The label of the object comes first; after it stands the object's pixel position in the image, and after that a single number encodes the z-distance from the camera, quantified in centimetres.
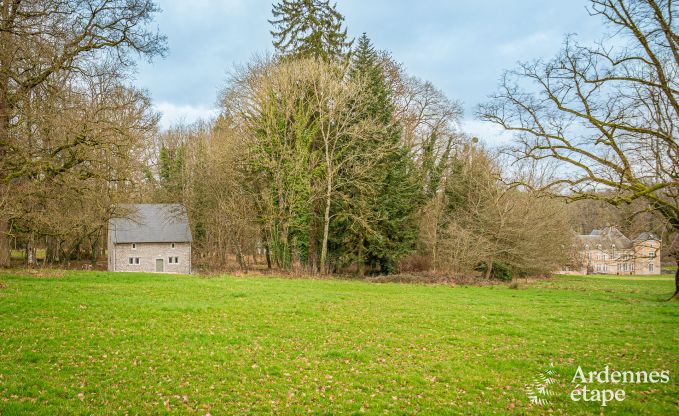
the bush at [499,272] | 3368
